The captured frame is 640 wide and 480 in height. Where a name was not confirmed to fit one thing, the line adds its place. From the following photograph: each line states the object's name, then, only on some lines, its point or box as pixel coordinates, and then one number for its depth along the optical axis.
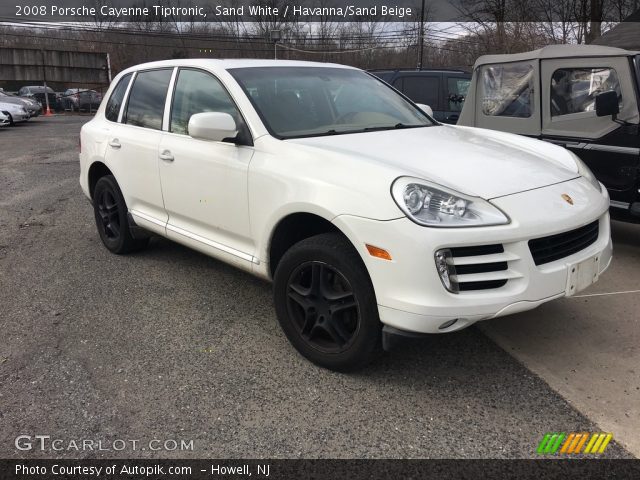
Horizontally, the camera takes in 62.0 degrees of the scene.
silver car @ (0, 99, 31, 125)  20.83
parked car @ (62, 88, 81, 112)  37.06
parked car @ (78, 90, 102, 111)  36.78
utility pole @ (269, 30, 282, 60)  36.56
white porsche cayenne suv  2.51
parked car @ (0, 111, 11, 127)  20.44
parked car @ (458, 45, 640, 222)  4.54
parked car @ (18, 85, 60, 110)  36.38
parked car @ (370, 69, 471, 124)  9.31
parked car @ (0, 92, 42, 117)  22.97
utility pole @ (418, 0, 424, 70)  28.14
